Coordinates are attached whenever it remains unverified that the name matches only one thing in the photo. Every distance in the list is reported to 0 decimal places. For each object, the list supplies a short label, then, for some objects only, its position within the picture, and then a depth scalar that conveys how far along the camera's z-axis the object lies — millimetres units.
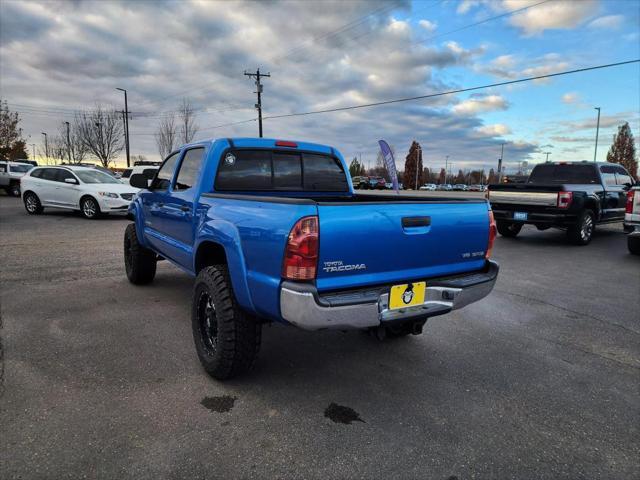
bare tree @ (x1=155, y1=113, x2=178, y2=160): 45375
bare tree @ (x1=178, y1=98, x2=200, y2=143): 44375
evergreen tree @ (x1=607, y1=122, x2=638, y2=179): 58562
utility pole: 35125
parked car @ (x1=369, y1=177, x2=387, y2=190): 54156
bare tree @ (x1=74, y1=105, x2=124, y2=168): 46688
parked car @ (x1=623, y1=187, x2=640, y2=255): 8297
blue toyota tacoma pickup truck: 2486
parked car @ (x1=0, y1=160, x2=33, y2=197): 23688
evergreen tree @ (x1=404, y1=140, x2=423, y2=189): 84000
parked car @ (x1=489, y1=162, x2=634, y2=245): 9656
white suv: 13312
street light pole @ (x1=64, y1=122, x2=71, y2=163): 51562
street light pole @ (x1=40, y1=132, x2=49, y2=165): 68500
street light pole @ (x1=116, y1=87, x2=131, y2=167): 39094
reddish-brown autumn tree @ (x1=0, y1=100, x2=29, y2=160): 38062
